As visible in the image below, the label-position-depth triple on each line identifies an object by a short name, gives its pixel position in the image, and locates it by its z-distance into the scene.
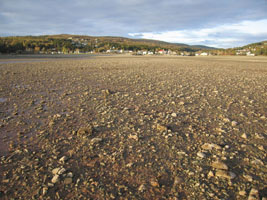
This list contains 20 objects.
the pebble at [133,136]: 4.57
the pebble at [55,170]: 3.25
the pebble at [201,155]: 3.73
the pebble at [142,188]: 2.90
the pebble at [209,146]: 4.04
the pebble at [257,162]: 3.51
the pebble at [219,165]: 3.34
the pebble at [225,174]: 3.12
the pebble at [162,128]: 4.99
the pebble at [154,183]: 3.00
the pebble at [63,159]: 3.62
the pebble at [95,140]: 4.37
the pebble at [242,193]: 2.75
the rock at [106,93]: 8.91
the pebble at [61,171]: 3.23
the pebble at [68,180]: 3.04
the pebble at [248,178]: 3.06
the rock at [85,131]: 4.75
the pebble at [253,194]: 2.65
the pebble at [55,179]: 3.04
